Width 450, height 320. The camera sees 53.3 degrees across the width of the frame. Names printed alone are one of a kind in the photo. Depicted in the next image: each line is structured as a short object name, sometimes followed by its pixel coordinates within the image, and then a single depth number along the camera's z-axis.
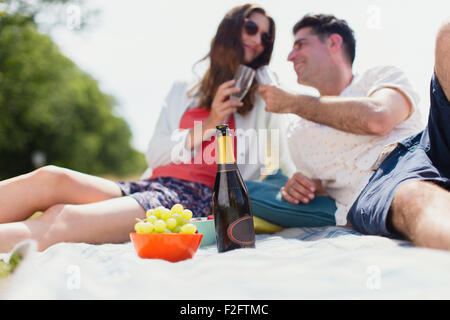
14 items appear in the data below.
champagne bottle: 1.58
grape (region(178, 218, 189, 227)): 1.52
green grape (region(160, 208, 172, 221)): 1.52
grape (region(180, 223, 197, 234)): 1.48
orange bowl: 1.44
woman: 1.98
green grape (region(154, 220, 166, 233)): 1.46
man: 2.17
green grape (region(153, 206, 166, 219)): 1.53
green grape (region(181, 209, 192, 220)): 1.55
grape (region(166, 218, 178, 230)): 1.48
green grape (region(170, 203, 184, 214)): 1.56
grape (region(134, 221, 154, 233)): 1.46
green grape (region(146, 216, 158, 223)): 1.51
